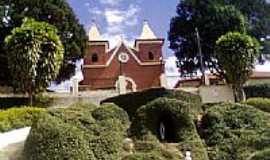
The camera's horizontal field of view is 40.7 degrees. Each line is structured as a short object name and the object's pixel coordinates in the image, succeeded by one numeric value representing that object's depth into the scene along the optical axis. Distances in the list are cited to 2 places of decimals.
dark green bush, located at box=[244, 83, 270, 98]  21.65
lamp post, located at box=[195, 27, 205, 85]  27.55
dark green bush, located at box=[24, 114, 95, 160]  8.90
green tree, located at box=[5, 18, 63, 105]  17.92
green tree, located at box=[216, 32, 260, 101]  18.28
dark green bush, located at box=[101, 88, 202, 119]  13.70
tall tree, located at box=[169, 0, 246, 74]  27.58
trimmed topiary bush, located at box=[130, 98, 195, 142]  10.95
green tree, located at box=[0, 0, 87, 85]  24.32
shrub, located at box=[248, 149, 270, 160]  6.72
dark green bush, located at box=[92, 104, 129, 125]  10.90
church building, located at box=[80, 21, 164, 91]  30.92
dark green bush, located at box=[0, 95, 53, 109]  20.13
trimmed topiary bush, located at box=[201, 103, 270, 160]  10.09
